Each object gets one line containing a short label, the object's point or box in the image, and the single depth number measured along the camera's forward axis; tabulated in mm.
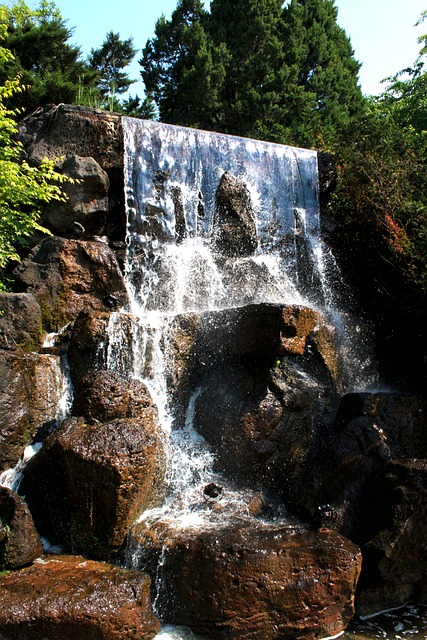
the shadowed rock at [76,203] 9258
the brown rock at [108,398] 5805
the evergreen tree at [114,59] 21844
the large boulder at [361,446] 5730
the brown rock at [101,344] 6832
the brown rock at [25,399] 6152
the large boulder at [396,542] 5027
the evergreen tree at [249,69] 19359
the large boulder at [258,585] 4484
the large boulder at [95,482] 5133
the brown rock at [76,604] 4078
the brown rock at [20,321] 7266
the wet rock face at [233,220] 10141
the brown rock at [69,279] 8172
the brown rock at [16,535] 4926
